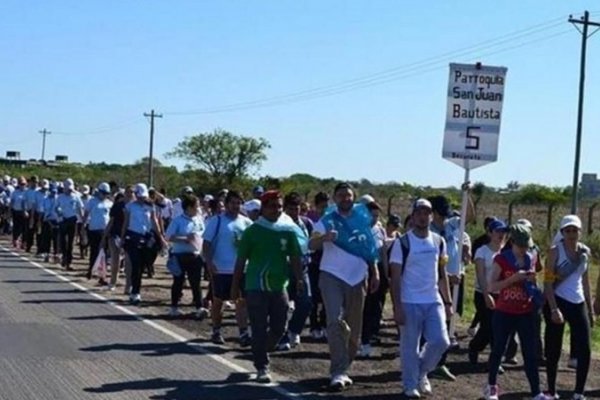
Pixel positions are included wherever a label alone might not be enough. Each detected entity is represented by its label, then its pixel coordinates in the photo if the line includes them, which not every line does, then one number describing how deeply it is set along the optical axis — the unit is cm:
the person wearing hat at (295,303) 1357
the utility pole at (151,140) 6650
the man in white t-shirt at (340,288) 1115
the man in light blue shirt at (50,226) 2531
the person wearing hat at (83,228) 2456
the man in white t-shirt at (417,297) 1065
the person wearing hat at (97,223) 2141
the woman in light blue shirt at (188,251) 1653
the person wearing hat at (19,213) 2995
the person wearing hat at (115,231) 2014
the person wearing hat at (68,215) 2386
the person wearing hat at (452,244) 1248
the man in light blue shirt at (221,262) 1410
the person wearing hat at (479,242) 1378
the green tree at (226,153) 6569
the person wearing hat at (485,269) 1268
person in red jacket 1073
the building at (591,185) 10139
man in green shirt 1137
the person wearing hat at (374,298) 1324
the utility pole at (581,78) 3994
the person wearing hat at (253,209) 1410
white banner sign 1338
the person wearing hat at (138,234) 1844
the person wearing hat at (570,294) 1091
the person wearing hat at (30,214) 2894
